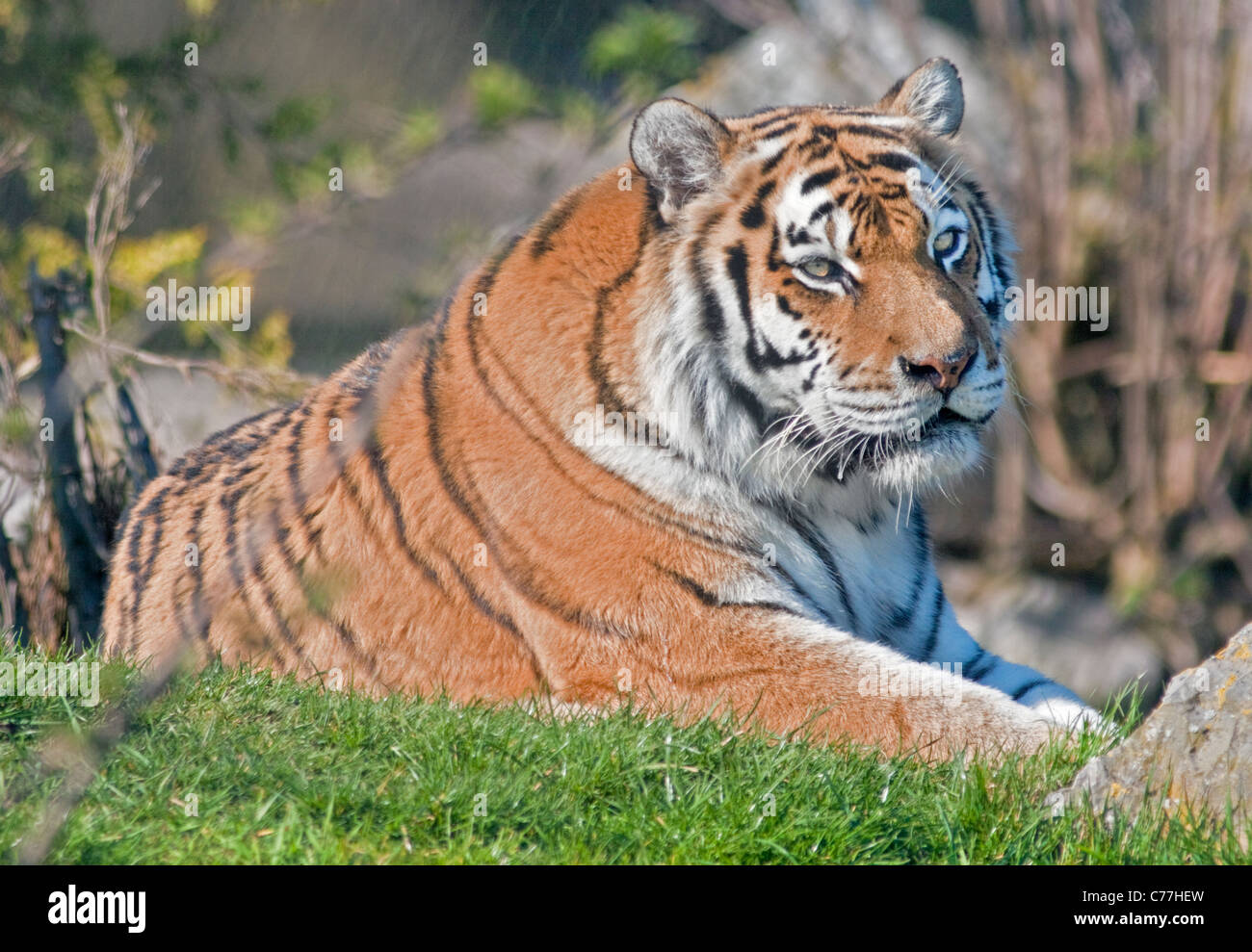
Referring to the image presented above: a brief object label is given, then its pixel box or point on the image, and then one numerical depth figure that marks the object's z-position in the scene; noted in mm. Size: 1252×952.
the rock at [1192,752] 5227
